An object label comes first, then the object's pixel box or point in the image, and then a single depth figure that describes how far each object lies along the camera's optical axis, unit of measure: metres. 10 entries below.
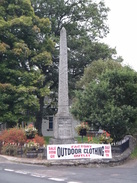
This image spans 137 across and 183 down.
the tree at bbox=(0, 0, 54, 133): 29.31
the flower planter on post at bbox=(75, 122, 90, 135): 21.14
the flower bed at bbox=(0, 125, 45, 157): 19.59
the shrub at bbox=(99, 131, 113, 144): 19.70
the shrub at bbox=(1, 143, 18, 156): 20.39
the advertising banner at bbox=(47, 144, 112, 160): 17.84
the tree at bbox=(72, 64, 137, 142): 20.89
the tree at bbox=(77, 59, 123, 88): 32.82
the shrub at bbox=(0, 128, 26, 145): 21.26
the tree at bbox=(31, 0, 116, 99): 39.78
